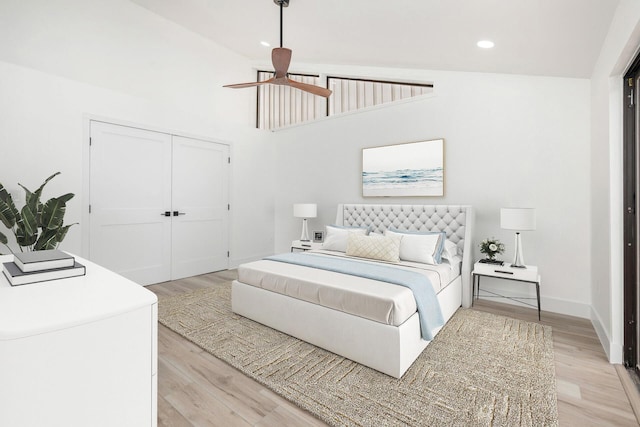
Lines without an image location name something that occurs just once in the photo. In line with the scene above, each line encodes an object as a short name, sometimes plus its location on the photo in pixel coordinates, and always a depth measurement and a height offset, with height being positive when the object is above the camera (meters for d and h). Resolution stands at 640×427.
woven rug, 1.74 -1.08
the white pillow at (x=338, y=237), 3.95 -0.28
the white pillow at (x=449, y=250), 3.40 -0.39
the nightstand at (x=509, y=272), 3.10 -0.58
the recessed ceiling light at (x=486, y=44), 2.74 +1.52
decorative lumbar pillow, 3.35 -0.35
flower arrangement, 3.37 -0.35
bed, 2.14 -0.69
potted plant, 2.87 -0.05
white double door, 3.85 +0.15
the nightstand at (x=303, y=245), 4.79 -0.47
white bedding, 2.15 -0.58
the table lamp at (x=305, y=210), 4.89 +0.07
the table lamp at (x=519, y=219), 3.11 -0.04
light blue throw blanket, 2.35 -0.51
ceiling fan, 2.78 +1.31
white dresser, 0.82 -0.41
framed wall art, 4.04 +0.62
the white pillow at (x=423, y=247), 3.30 -0.34
